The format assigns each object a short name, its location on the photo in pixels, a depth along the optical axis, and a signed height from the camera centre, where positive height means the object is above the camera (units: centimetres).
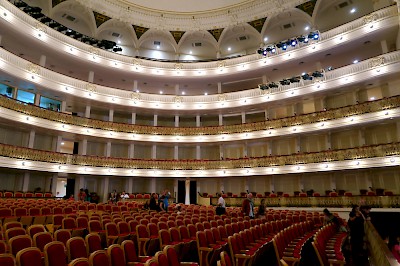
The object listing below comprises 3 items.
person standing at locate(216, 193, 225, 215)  927 -42
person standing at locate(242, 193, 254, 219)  835 -38
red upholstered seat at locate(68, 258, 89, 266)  267 -63
